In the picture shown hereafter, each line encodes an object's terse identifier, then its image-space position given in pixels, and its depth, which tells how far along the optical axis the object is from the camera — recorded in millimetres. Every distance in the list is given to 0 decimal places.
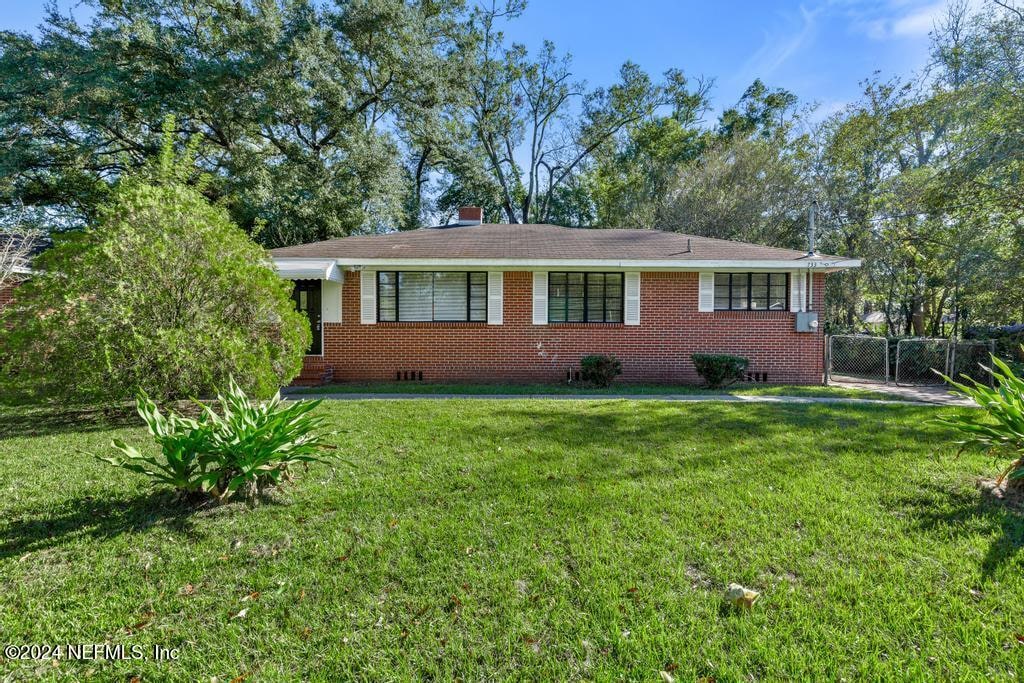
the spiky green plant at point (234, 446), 3654
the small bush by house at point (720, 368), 10312
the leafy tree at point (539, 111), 27688
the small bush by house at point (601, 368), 10703
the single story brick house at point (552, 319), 11516
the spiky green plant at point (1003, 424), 3959
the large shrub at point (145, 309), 6012
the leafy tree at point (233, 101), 16078
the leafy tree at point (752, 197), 21891
